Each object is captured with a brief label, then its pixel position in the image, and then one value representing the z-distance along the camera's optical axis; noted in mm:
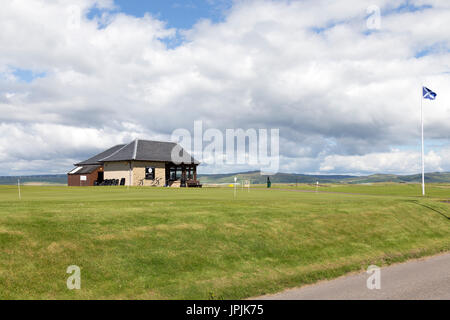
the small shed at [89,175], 70875
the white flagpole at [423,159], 50781
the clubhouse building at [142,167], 62719
